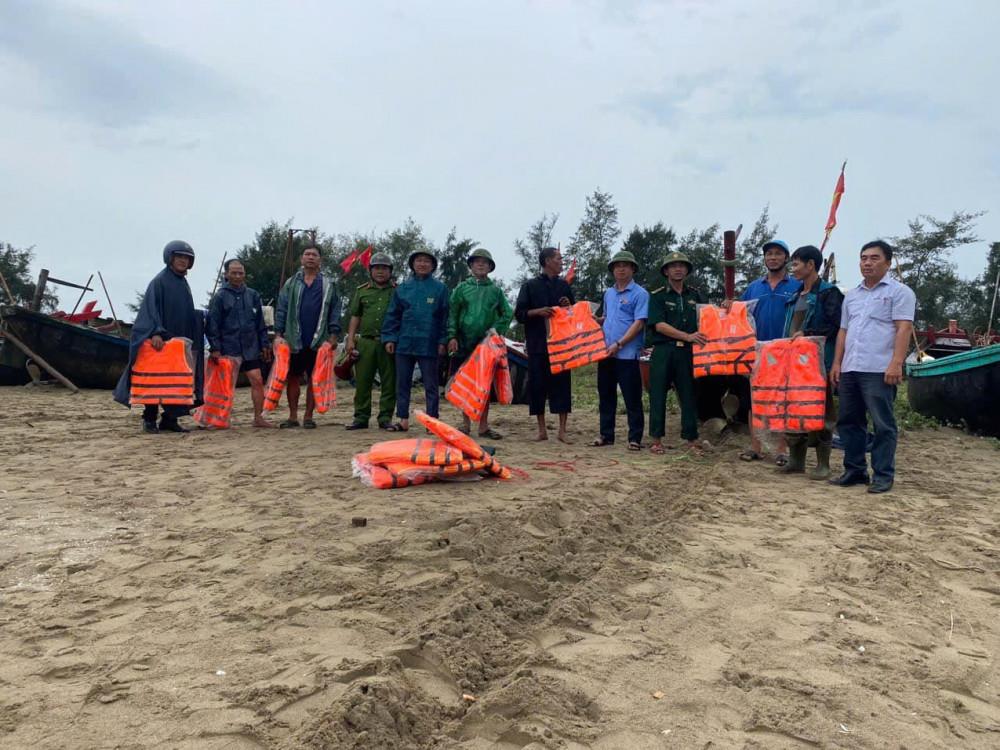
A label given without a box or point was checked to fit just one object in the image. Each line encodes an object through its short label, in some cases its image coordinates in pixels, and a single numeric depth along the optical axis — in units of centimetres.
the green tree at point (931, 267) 3159
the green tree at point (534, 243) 3331
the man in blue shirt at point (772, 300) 593
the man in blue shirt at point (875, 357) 485
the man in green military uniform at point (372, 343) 710
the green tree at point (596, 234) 3409
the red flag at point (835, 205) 662
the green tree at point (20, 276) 3481
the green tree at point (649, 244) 3419
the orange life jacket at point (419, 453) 439
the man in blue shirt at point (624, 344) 643
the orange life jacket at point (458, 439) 452
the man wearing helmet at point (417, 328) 681
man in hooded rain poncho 684
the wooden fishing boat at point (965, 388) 787
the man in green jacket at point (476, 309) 666
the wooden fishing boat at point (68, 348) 1212
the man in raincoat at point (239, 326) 718
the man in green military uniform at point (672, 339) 639
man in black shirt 666
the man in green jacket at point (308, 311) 711
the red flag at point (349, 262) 1111
